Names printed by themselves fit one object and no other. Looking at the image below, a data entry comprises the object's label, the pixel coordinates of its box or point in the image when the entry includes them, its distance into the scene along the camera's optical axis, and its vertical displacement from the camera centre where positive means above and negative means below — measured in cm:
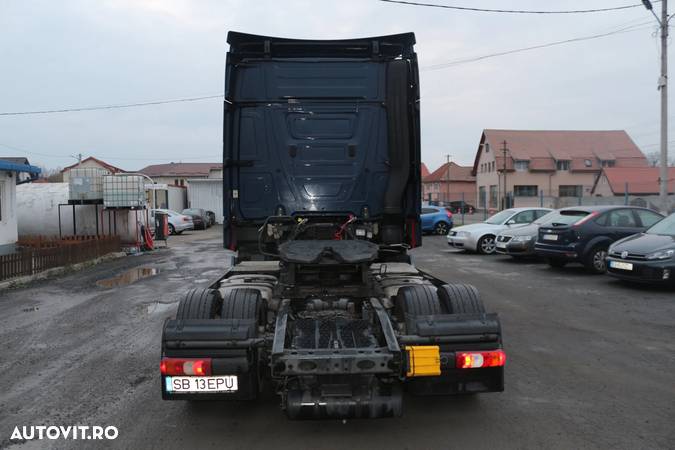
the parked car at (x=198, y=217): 3291 -27
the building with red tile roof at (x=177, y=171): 7006 +637
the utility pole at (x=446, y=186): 7688 +342
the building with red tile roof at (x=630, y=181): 4978 +229
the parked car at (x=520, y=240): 1376 -89
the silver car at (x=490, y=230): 1627 -70
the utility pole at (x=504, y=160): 5722 +515
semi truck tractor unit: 354 -51
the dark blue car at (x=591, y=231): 1155 -56
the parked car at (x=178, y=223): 2850 -53
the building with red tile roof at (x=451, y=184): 8231 +399
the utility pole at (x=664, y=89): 1686 +361
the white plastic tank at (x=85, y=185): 1848 +103
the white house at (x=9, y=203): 1495 +38
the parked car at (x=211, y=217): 3686 -32
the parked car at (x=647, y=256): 909 -91
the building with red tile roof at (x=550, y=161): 6000 +504
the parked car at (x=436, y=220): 2552 -59
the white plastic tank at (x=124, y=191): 1828 +78
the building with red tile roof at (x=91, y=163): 5567 +614
